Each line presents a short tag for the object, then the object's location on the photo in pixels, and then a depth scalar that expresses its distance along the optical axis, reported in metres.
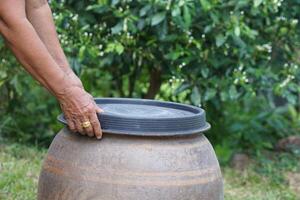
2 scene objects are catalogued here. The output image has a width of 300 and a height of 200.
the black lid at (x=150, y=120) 3.01
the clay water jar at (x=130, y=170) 2.99
